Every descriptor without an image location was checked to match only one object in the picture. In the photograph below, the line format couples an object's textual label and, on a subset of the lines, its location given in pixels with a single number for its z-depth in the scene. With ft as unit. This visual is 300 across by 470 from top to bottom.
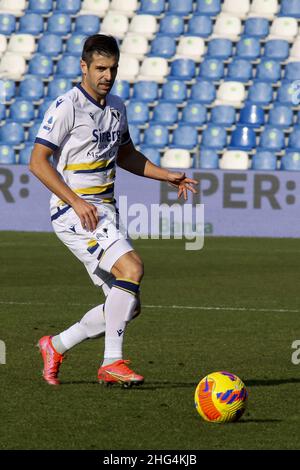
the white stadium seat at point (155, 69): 89.86
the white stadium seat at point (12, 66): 91.45
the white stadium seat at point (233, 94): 86.79
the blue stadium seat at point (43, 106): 88.07
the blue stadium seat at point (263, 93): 86.33
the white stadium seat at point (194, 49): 90.24
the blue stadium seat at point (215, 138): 84.17
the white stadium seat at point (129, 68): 90.43
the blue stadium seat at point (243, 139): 83.59
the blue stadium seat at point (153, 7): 92.63
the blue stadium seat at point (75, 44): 91.81
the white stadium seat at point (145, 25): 91.91
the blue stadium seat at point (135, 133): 84.89
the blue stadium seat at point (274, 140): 83.41
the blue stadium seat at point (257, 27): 89.66
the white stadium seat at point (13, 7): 95.04
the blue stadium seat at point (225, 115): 85.76
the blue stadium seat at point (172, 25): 91.50
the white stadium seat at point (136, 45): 91.45
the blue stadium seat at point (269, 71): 87.40
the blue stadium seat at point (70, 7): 94.79
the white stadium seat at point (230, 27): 90.33
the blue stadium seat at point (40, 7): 94.94
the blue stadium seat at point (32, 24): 93.86
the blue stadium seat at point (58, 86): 88.74
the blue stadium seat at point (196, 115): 86.38
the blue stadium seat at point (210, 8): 91.35
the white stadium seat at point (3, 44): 93.47
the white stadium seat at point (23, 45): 92.84
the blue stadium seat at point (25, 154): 83.87
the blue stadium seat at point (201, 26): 90.58
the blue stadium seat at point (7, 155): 85.05
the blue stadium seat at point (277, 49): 88.22
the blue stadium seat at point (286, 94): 85.61
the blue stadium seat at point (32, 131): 86.63
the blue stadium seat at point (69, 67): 90.53
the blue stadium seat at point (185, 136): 84.79
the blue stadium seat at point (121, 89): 88.12
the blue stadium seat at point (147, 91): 88.38
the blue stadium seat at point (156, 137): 84.64
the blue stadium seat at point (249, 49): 88.94
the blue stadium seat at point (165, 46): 90.74
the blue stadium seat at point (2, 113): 89.25
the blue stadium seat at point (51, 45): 92.63
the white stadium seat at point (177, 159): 81.92
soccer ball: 19.95
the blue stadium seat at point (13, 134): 86.58
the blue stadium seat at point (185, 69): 89.20
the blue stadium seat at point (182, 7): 92.17
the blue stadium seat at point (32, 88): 89.81
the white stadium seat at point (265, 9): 90.74
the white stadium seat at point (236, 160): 81.76
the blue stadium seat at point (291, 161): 81.05
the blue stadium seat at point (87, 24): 92.79
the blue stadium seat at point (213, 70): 88.69
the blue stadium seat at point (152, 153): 82.28
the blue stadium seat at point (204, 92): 87.51
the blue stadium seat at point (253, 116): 85.15
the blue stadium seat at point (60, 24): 93.71
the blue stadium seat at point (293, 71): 86.69
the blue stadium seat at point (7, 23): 94.12
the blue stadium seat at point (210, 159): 82.33
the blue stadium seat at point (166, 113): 86.89
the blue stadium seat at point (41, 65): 91.35
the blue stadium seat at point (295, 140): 82.94
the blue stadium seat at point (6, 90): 90.33
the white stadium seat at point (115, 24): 92.53
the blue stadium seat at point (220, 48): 89.40
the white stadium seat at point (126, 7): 93.40
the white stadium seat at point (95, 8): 94.07
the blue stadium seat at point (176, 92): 88.17
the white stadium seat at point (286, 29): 89.15
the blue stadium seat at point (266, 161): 81.82
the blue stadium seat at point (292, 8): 90.12
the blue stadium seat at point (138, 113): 86.63
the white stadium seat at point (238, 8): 90.99
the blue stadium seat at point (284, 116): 84.74
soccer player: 23.25
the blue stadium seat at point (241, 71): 87.86
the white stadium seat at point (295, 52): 88.36
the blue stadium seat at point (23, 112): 88.53
